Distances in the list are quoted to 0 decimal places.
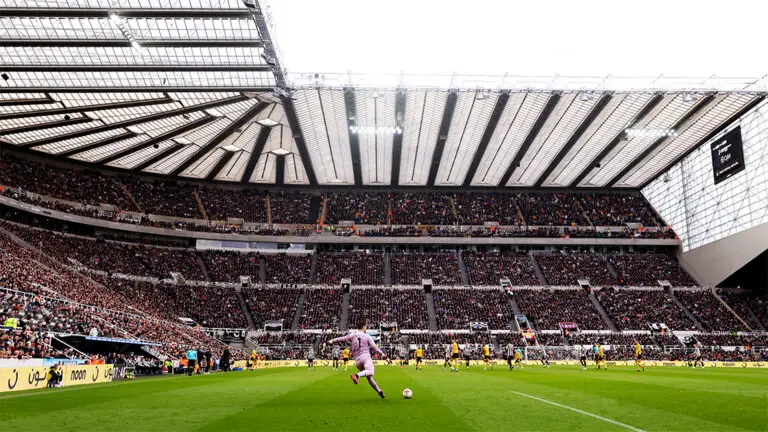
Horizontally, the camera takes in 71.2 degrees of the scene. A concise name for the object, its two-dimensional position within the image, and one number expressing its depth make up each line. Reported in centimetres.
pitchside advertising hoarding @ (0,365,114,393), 1822
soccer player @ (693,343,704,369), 3693
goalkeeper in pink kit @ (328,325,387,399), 1207
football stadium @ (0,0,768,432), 1819
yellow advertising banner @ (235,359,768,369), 4112
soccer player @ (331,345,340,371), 3811
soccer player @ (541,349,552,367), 3961
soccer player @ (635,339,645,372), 2870
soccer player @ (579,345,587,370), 3144
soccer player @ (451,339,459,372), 2793
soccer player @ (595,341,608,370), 3016
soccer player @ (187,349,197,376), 2973
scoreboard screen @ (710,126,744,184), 4791
